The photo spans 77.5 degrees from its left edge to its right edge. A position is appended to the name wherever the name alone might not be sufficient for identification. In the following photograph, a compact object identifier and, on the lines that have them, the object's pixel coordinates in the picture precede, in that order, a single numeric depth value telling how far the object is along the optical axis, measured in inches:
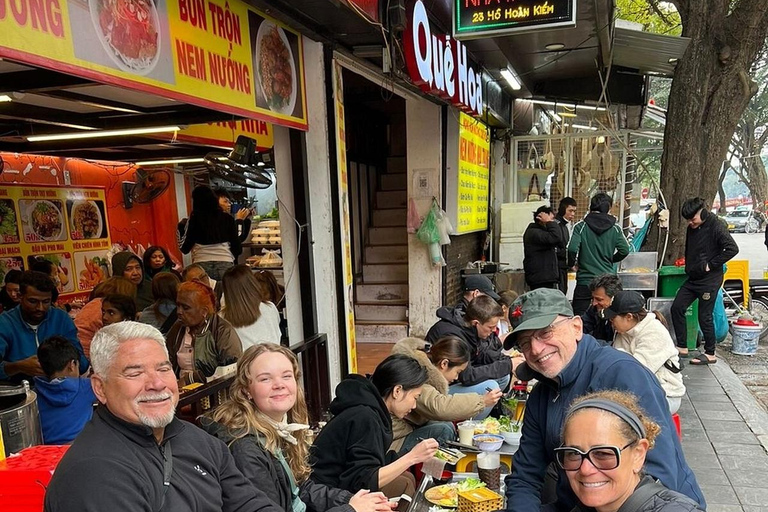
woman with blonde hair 80.6
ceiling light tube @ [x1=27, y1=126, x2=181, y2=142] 207.9
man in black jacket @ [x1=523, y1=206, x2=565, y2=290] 266.1
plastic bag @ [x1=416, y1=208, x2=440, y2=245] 265.4
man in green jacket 250.1
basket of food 85.1
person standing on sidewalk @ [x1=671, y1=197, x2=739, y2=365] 230.5
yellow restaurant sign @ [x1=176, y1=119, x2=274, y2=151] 238.1
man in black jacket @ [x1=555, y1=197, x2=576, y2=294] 277.3
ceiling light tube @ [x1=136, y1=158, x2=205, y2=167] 336.8
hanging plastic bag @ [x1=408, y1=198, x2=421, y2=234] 274.1
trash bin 254.8
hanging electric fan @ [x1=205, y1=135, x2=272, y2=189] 197.9
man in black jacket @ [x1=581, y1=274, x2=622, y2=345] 174.4
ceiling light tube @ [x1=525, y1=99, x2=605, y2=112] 440.7
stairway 291.4
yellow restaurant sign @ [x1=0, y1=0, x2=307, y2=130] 72.9
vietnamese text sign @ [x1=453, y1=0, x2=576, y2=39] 172.4
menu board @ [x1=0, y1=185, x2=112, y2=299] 263.4
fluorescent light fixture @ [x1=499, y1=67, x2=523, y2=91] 320.2
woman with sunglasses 57.6
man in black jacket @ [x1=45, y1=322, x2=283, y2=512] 55.6
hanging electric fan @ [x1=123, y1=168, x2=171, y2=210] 357.1
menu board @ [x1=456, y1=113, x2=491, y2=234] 292.8
